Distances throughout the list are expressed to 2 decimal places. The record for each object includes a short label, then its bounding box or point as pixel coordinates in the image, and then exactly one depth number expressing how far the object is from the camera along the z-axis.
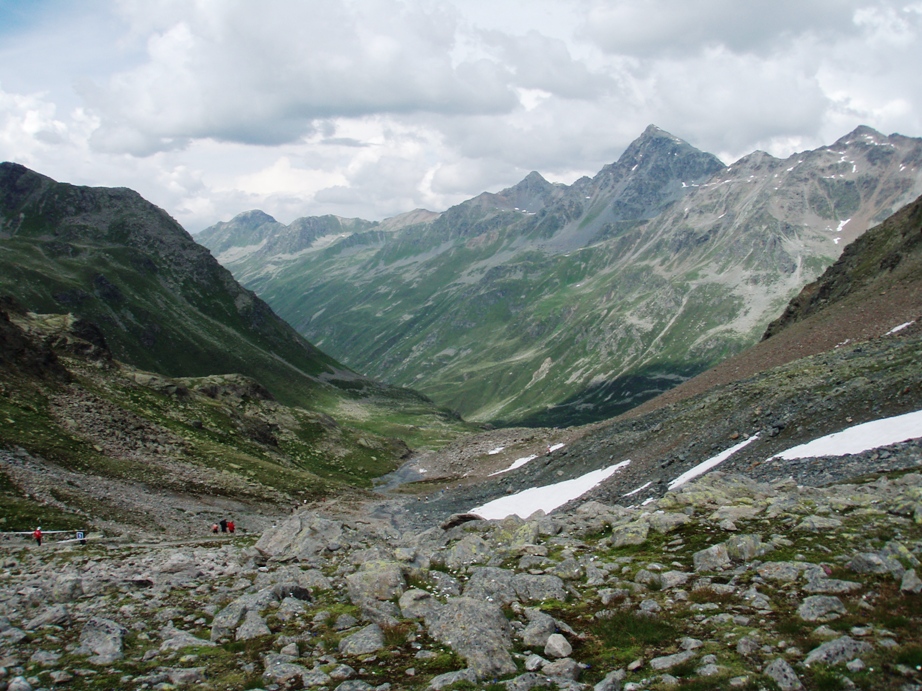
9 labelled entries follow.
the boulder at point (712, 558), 16.44
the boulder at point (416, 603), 16.19
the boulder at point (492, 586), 16.58
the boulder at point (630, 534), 20.09
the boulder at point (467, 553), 20.27
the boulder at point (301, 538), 23.76
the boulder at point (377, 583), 17.59
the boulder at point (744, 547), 16.53
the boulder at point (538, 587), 16.50
